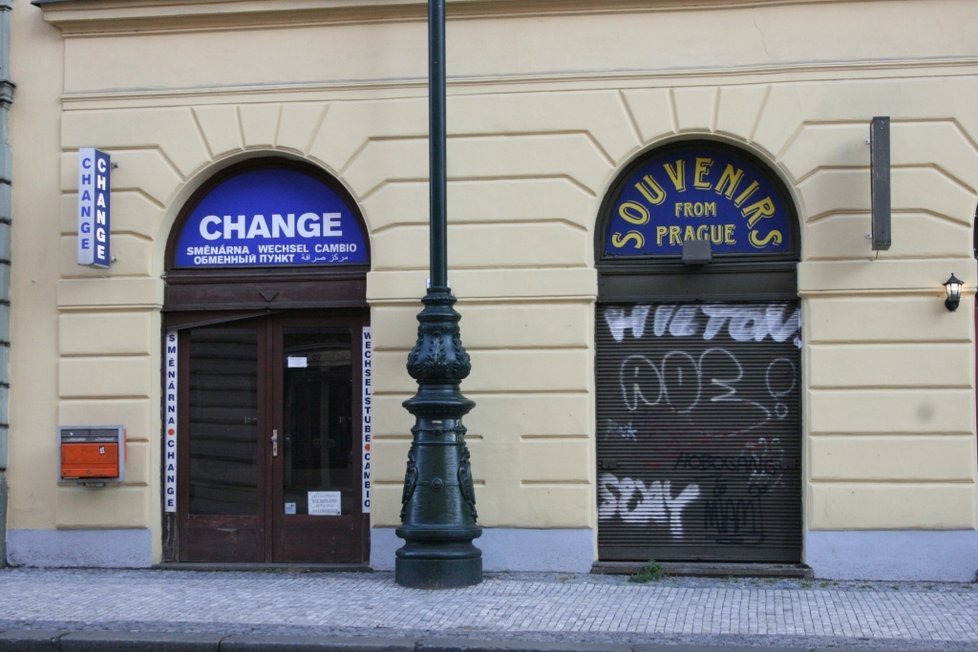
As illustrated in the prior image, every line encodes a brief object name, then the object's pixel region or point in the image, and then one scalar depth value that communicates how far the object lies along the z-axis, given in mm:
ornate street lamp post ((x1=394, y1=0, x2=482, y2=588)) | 9477
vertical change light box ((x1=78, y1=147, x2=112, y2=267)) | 10594
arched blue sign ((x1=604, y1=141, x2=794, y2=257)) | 10555
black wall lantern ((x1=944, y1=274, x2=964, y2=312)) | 9883
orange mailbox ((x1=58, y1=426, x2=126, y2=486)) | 10703
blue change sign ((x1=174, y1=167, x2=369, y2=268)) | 11008
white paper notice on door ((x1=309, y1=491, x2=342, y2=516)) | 10930
